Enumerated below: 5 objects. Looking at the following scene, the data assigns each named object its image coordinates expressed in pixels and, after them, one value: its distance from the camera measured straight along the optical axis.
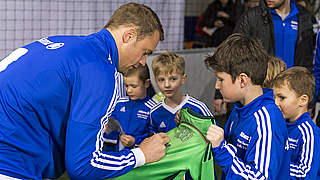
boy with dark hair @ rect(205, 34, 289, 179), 1.91
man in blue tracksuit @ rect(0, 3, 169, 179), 1.61
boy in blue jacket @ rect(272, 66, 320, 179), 2.37
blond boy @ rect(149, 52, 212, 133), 3.07
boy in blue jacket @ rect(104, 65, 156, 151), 3.32
